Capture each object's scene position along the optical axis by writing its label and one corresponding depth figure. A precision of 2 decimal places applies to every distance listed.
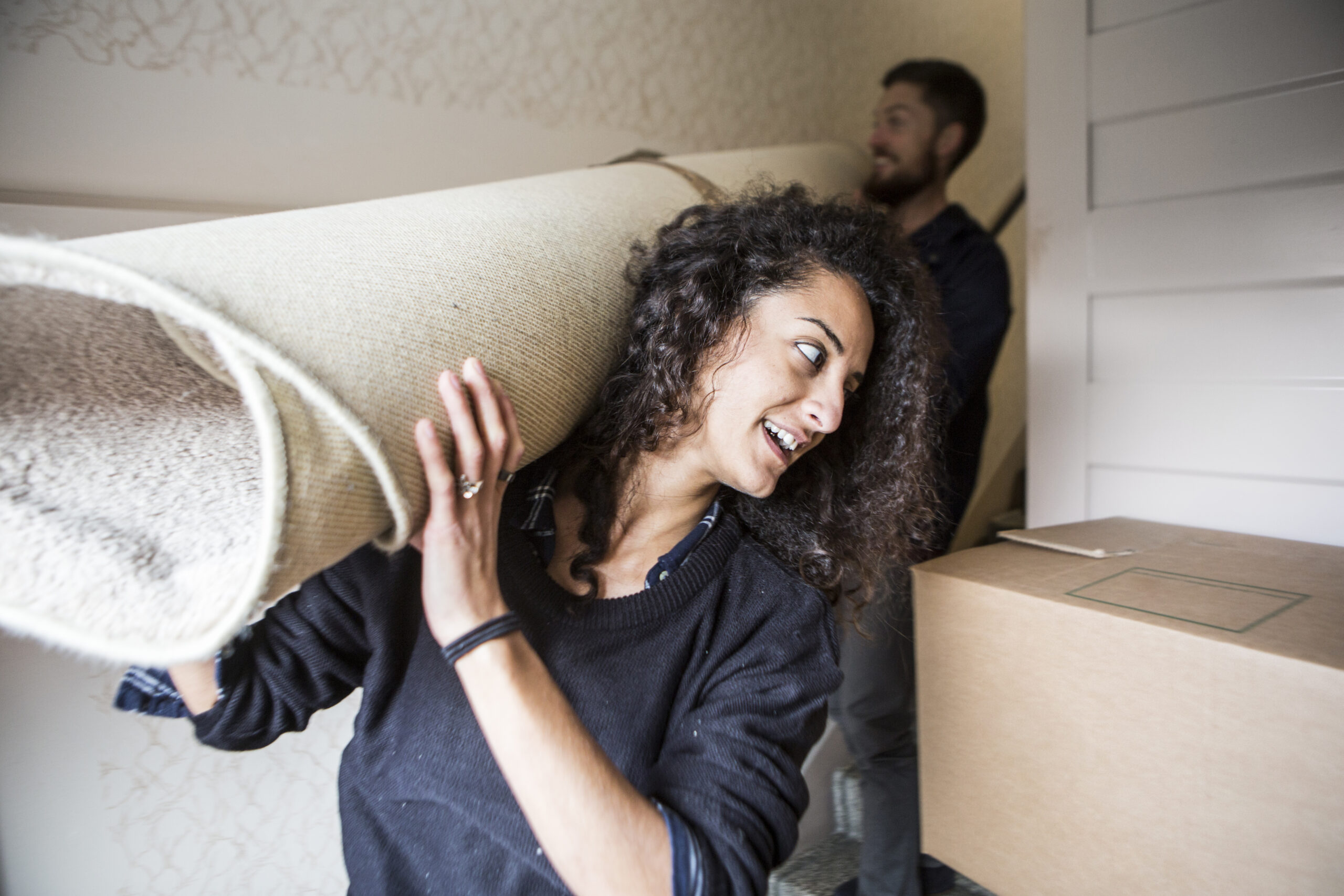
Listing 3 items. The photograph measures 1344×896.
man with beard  1.53
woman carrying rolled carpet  0.81
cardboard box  0.78
